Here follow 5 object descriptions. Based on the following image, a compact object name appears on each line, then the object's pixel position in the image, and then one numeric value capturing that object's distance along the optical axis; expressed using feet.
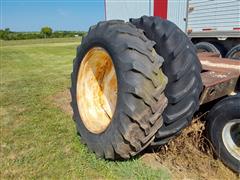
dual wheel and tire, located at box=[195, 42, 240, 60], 14.56
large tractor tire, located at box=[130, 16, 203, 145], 4.76
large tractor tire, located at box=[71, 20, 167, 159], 4.44
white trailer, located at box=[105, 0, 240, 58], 16.23
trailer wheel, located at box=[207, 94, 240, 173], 5.07
